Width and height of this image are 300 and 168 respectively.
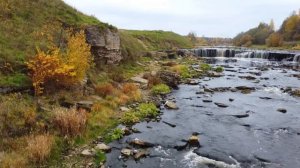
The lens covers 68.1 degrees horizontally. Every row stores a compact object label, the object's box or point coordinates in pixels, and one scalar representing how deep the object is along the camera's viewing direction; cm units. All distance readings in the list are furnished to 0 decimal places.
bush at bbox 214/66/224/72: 3470
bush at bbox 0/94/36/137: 1140
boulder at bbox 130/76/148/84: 2394
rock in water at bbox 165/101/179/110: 1830
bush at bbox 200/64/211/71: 3544
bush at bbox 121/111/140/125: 1509
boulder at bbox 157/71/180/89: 2458
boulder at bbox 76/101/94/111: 1494
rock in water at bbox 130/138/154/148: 1248
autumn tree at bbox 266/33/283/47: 7397
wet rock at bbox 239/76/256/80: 2990
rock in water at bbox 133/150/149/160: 1138
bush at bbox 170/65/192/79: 2988
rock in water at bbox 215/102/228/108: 1917
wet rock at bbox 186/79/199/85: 2642
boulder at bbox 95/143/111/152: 1180
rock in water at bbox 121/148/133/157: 1154
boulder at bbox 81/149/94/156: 1122
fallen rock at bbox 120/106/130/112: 1664
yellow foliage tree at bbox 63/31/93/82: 1605
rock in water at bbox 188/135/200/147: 1282
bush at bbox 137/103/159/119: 1632
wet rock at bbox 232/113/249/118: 1716
